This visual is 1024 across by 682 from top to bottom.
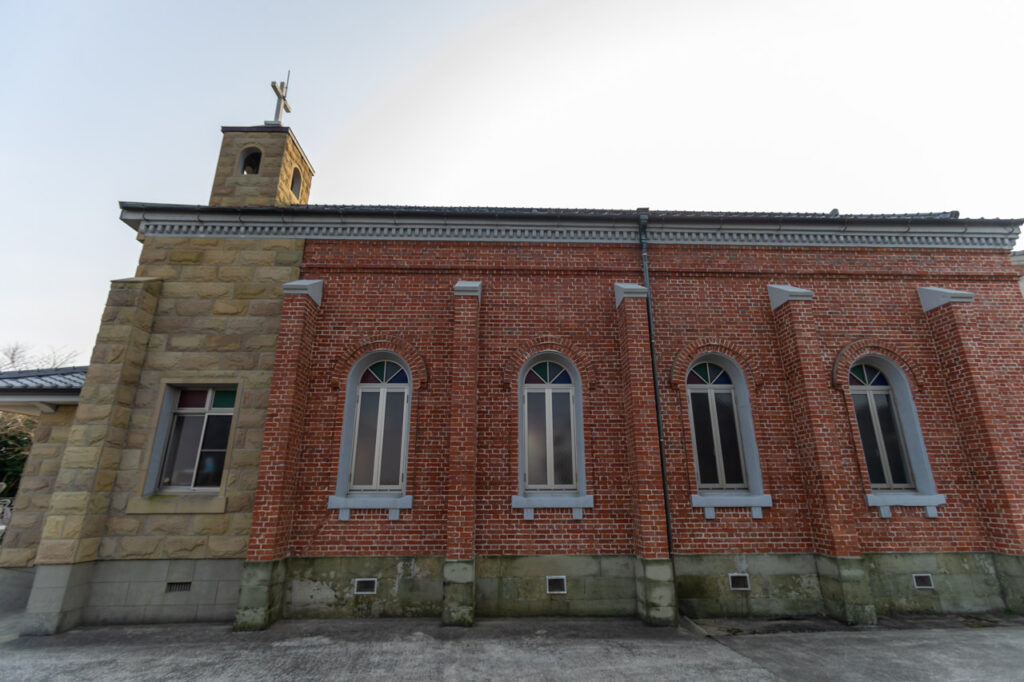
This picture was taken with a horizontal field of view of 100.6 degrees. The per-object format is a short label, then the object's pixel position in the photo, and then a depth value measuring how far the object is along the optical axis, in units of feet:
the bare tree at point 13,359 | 112.06
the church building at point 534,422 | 23.40
